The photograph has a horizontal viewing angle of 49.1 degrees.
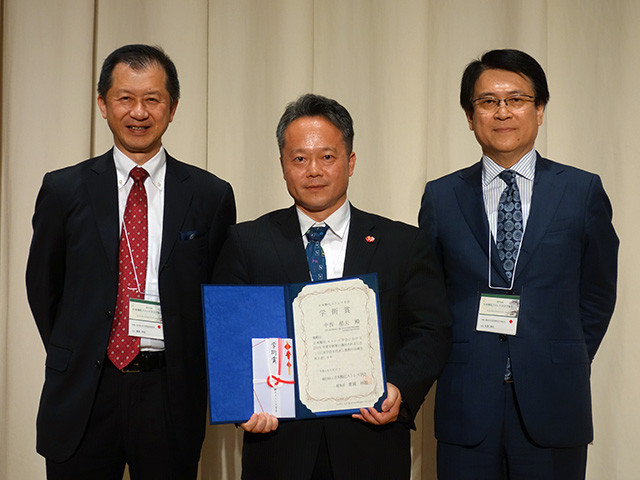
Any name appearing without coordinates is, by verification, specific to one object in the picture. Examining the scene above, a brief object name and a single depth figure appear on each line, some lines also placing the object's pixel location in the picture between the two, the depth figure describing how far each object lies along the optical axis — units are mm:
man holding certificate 1789
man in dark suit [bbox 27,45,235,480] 1974
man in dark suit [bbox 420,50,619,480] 2000
